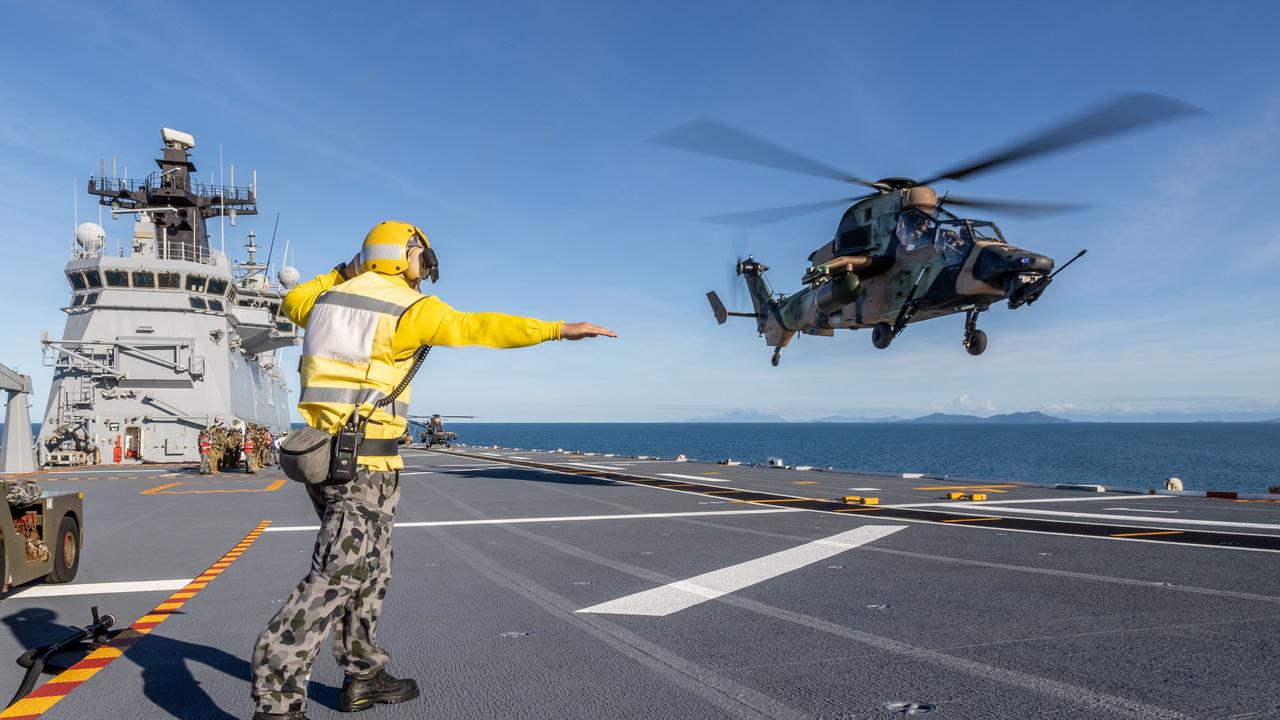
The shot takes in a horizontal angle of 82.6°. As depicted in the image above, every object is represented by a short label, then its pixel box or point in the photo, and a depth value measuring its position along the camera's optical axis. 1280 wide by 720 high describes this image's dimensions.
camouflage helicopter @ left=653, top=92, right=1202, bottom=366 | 15.45
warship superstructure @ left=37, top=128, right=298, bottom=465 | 31.30
